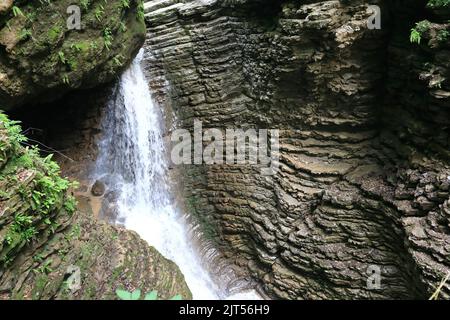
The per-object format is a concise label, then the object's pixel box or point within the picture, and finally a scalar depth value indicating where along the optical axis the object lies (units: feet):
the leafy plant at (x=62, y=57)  20.66
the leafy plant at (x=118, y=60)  25.44
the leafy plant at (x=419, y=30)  20.89
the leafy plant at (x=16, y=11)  17.35
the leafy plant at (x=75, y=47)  21.32
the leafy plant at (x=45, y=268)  16.21
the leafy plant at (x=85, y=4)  21.06
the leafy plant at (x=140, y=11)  26.86
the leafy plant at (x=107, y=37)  23.38
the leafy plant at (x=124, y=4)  23.96
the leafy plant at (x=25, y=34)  18.04
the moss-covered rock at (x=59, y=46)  18.10
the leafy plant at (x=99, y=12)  22.16
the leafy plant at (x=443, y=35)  20.24
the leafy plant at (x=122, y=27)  24.77
